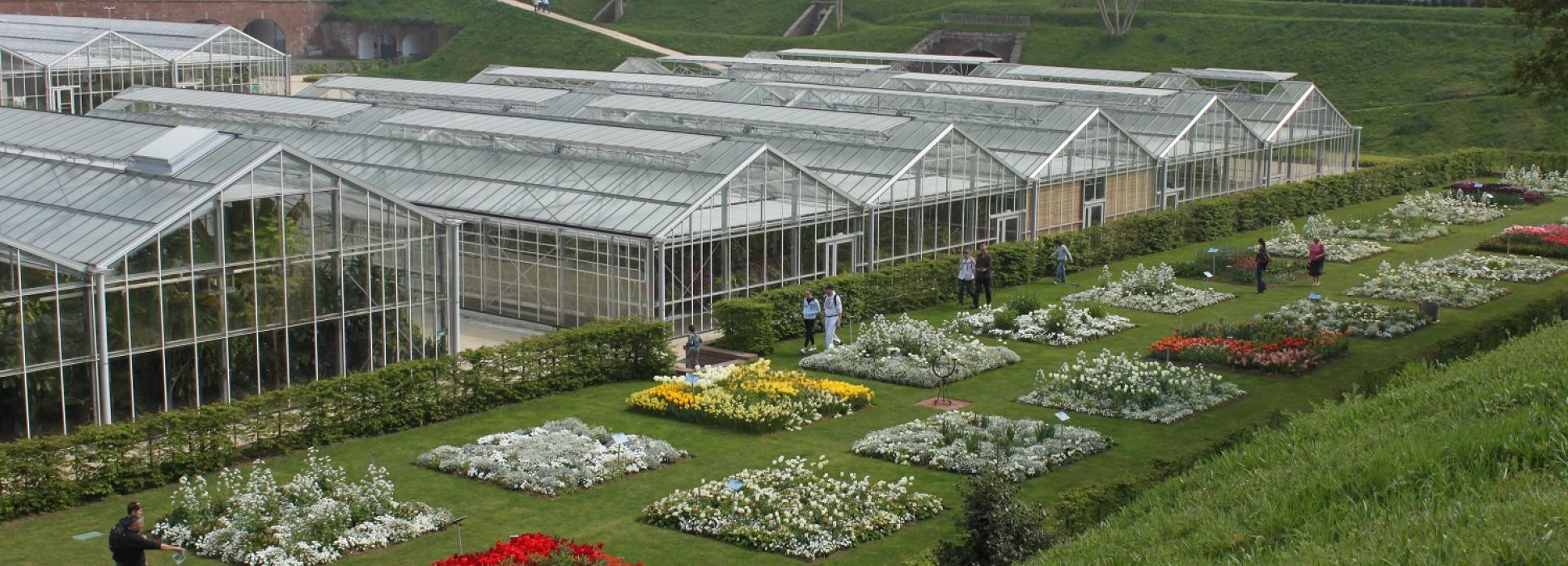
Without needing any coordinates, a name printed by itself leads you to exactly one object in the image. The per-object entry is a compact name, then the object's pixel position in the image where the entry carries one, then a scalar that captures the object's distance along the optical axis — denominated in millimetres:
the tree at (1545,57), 30094
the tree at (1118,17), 77188
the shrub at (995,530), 14867
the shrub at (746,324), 28094
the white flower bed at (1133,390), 24062
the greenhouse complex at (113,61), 52250
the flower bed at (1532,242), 39250
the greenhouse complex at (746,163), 30719
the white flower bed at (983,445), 20797
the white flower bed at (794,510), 17812
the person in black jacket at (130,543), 15570
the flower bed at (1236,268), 36031
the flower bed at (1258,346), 26984
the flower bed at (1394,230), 42156
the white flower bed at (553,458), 20234
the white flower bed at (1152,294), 33000
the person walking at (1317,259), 34562
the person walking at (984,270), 32344
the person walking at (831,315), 28531
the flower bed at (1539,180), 49469
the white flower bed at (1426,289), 33250
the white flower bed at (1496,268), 36031
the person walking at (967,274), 33094
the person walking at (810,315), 28812
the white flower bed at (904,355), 26484
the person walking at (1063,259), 35900
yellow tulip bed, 23172
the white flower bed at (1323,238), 39219
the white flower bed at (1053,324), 29719
